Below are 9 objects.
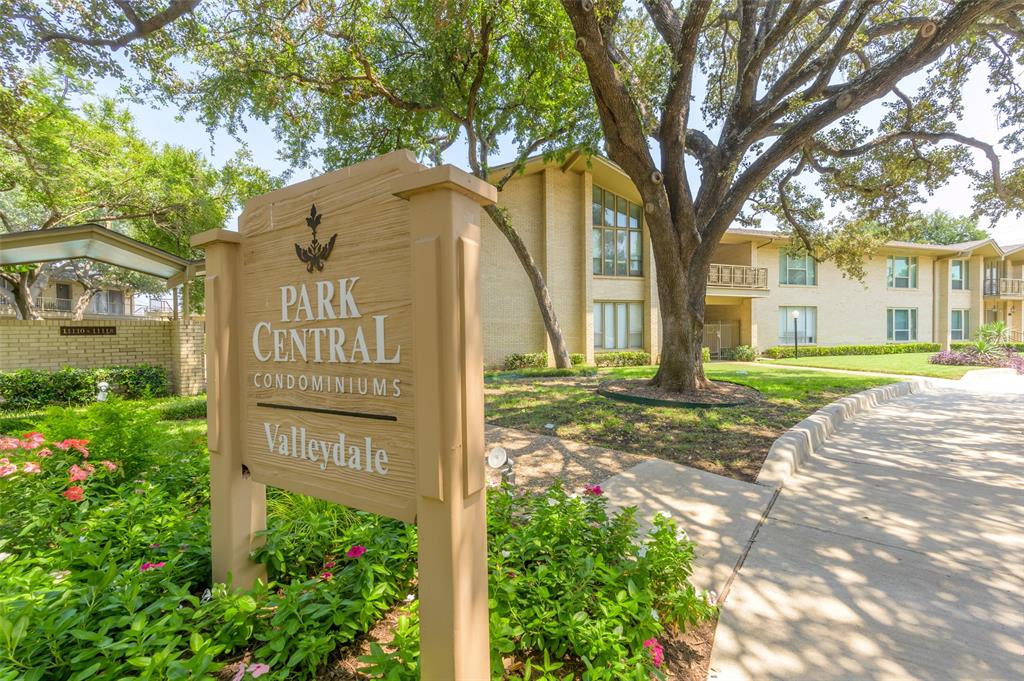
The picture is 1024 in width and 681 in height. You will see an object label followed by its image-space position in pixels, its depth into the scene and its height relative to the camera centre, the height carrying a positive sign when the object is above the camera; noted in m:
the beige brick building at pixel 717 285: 17.39 +2.28
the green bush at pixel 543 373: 14.14 -1.33
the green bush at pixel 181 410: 8.36 -1.44
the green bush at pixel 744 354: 21.05 -1.17
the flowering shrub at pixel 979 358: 16.43 -1.25
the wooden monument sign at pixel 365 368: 1.56 -0.14
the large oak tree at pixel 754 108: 7.48 +4.55
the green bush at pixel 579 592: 1.81 -1.27
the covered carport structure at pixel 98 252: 8.38 +1.90
